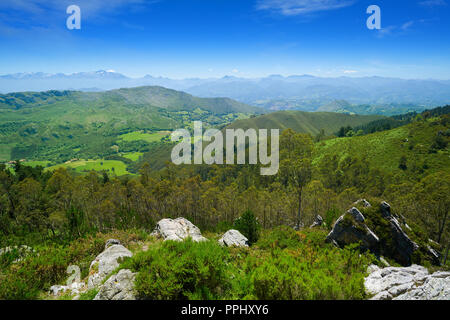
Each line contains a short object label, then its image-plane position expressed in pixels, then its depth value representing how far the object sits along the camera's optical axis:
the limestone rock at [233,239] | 19.88
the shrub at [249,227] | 24.70
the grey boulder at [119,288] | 8.05
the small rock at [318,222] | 32.62
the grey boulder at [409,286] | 7.05
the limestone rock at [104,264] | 11.15
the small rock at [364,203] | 21.14
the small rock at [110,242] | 15.43
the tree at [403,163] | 70.84
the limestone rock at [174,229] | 21.60
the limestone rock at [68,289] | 10.79
